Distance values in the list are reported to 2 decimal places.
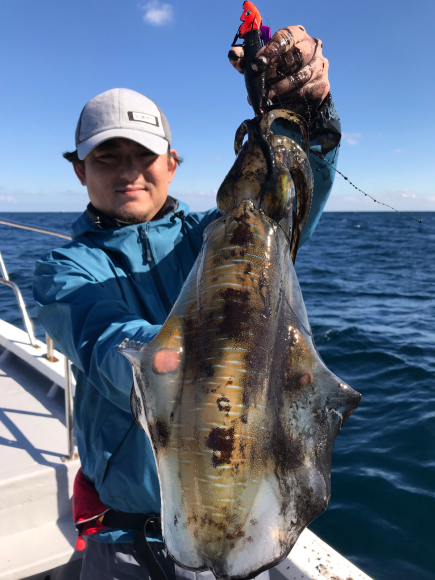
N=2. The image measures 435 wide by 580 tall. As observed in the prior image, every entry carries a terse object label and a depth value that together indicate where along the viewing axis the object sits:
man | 0.59
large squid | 0.36
